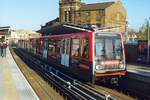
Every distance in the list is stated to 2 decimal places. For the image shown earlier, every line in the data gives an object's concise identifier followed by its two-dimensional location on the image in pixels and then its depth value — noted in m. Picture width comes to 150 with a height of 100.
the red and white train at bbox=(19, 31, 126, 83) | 7.61
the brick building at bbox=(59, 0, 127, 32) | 38.48
